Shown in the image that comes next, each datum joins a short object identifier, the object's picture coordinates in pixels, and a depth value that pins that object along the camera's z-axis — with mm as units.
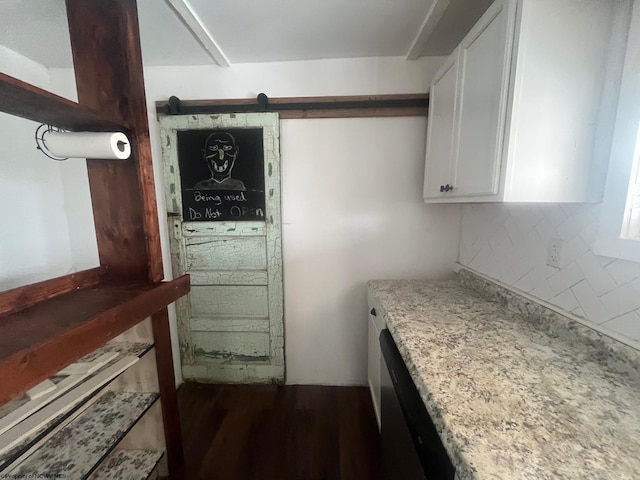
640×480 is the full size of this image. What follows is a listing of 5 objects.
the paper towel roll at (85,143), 896
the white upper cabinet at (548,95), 816
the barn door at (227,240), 1750
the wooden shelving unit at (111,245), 717
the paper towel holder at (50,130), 891
